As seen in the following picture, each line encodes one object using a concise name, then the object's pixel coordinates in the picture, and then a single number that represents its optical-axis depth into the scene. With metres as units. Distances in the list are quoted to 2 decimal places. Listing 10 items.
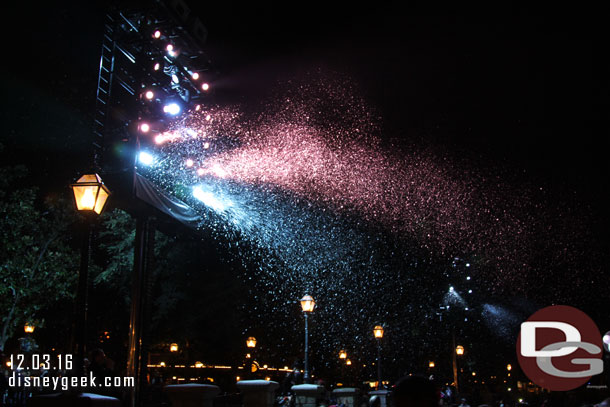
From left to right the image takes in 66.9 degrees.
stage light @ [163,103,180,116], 14.36
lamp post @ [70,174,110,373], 6.27
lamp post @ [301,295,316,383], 16.09
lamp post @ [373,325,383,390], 20.98
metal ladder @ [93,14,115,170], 7.96
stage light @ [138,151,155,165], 16.14
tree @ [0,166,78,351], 16.08
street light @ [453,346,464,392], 28.22
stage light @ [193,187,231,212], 21.19
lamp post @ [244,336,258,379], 24.80
